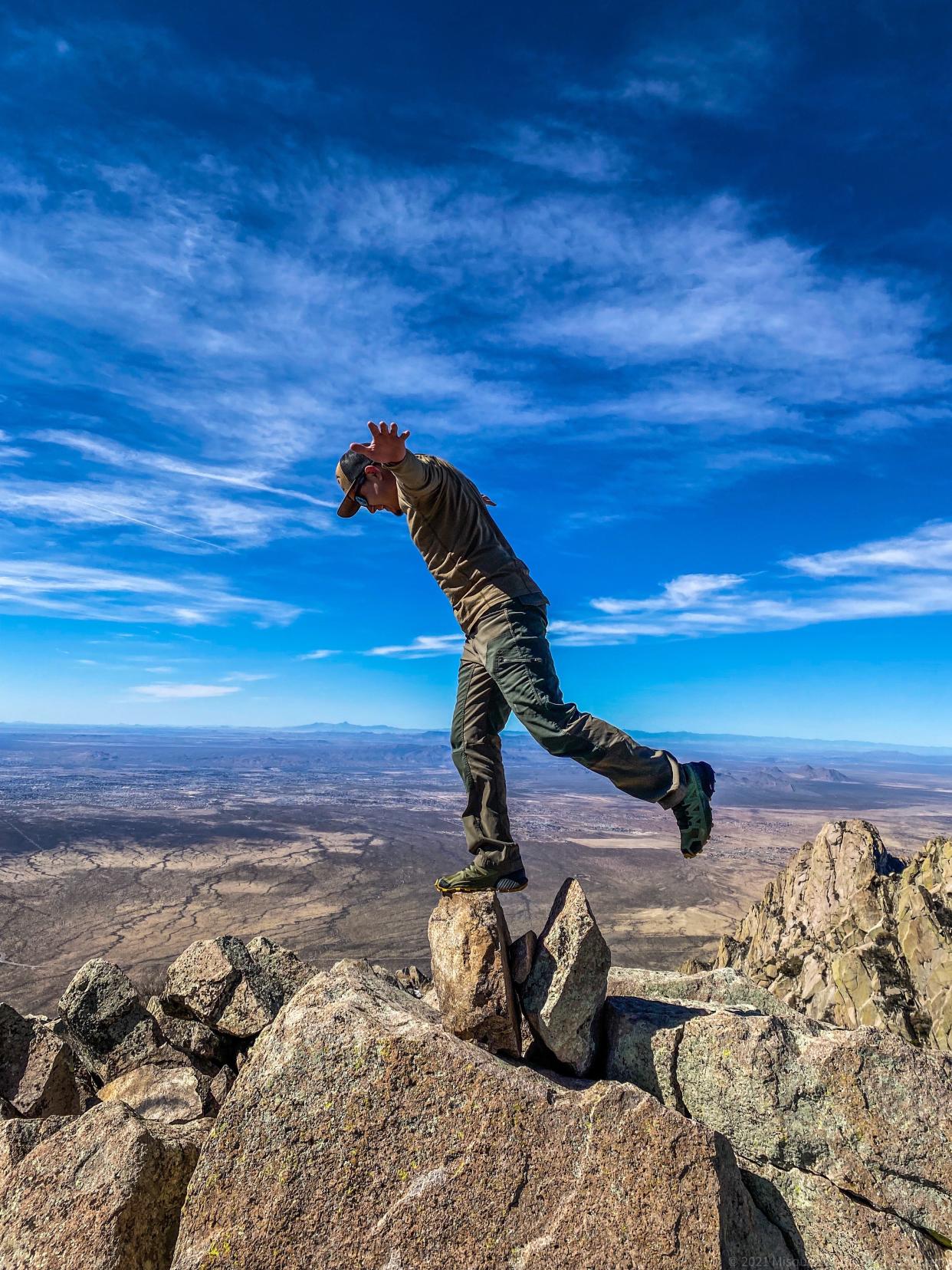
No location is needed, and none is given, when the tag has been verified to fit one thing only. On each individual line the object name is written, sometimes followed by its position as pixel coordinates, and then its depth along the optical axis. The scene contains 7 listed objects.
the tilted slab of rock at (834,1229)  3.06
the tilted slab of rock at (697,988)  4.78
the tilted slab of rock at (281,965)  5.80
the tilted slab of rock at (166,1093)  4.37
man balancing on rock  3.96
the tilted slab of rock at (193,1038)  5.40
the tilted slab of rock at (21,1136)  3.12
